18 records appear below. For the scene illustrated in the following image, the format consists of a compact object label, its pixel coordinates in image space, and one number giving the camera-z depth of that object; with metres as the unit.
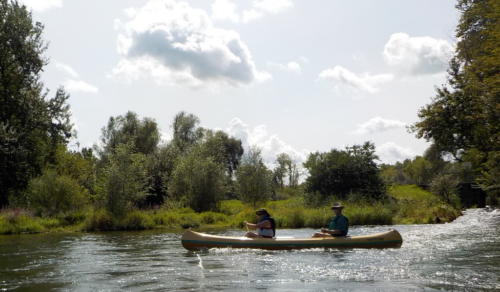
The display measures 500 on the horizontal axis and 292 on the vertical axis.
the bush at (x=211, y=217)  29.55
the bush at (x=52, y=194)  26.53
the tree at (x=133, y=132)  51.10
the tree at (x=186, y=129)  59.16
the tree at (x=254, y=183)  33.59
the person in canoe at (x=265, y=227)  16.31
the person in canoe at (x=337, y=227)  16.17
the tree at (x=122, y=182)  25.91
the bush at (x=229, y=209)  33.92
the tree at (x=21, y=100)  29.55
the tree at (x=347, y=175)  35.59
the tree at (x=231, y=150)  68.19
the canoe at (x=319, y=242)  15.52
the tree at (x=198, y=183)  34.28
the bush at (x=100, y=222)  25.17
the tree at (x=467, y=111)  20.38
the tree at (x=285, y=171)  77.62
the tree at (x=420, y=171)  81.29
